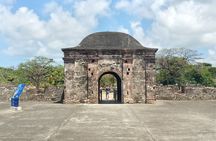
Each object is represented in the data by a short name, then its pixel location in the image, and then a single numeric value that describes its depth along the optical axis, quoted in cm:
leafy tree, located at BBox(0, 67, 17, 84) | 3239
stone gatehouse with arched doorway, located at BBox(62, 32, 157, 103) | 1605
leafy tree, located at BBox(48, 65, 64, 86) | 2908
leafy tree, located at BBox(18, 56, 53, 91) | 3027
